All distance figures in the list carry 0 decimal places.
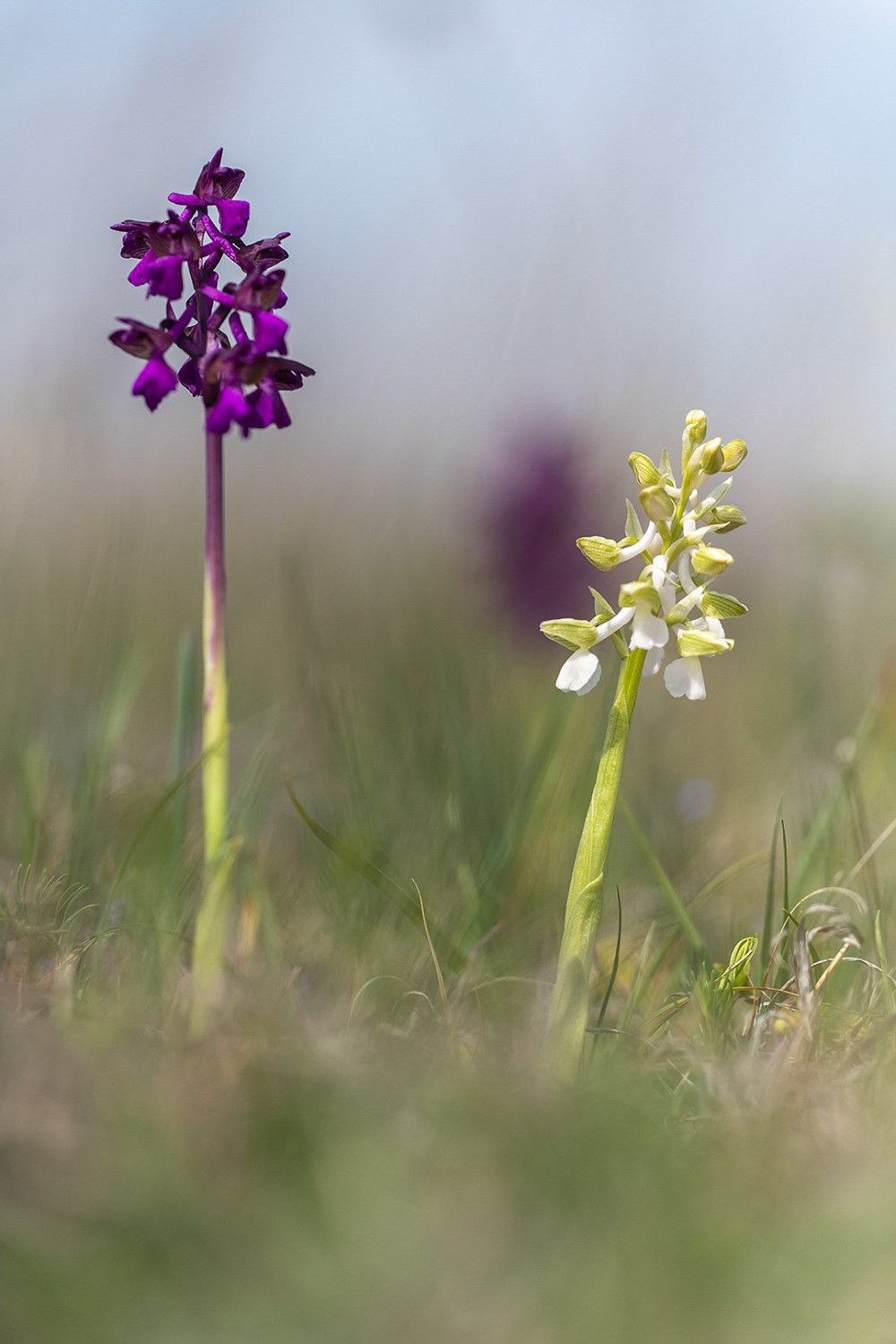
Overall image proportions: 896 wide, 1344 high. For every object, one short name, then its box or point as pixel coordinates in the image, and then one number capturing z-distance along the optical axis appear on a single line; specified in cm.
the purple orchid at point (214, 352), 124
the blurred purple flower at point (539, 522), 176
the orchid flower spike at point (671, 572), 123
